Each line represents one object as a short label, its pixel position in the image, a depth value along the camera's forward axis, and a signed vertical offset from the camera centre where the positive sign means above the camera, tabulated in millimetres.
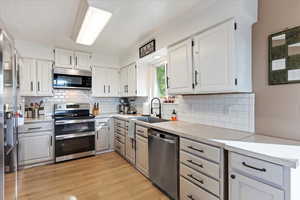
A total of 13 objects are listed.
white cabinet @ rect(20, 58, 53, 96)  3003 +449
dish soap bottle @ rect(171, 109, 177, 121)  2657 -307
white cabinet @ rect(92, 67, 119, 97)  3793 +443
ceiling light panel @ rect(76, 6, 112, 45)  1788 +1048
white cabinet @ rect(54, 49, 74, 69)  3315 +930
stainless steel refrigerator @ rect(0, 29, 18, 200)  1389 -198
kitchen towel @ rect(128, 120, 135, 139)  2733 -547
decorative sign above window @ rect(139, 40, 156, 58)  2732 +969
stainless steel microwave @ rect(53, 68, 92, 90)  3295 +467
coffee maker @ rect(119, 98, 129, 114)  4149 -200
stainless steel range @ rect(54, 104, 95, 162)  3044 -718
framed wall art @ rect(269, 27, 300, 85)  1367 +403
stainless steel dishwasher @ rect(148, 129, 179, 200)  1835 -835
